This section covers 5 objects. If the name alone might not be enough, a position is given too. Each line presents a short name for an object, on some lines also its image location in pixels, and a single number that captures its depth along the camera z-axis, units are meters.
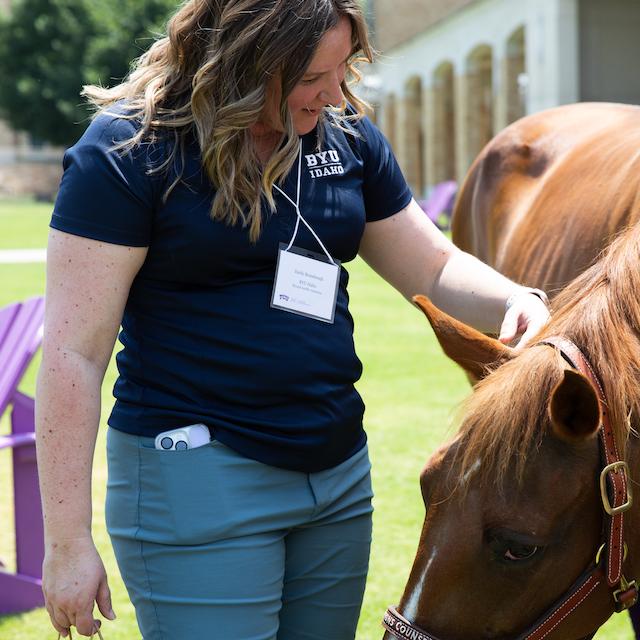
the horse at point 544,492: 1.76
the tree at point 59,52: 45.84
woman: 1.96
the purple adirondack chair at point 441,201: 20.57
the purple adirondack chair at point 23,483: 4.15
